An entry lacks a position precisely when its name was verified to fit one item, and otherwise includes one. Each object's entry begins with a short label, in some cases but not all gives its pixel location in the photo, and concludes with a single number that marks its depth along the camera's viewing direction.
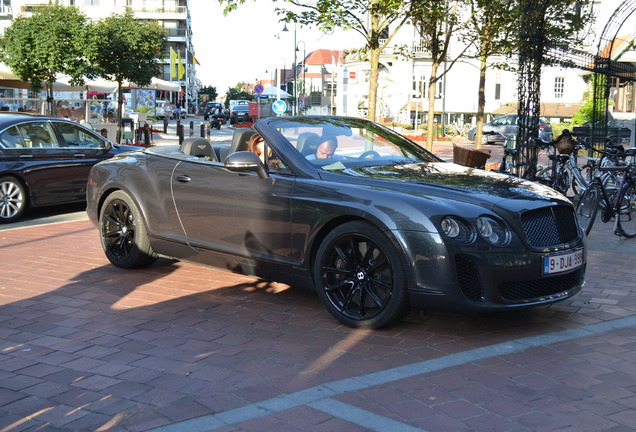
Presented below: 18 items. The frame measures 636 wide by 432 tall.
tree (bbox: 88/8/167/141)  29.17
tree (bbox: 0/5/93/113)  26.97
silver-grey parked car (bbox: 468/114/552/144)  37.75
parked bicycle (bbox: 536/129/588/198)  10.80
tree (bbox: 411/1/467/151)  18.06
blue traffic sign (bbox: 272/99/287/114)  35.11
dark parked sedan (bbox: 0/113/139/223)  10.68
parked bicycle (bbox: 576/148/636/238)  8.92
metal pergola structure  11.88
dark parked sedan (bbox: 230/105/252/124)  59.47
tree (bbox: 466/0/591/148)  11.91
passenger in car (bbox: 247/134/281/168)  5.72
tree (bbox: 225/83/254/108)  158.07
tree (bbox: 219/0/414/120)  16.50
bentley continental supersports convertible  4.66
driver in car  5.67
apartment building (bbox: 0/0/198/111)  96.00
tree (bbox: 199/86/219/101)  174.43
